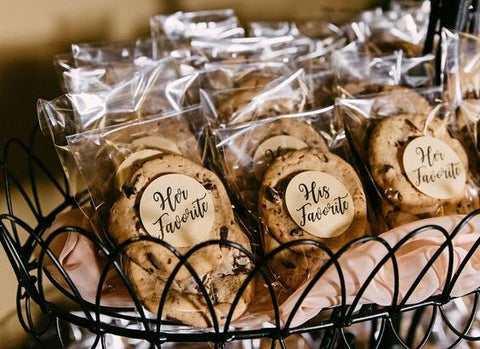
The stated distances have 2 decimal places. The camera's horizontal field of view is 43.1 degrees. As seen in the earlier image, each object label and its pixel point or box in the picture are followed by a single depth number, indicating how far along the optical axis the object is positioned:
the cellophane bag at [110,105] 0.66
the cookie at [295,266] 0.59
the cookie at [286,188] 0.60
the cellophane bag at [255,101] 0.74
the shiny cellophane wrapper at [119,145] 0.63
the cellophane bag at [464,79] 0.75
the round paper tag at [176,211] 0.57
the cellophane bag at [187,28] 0.85
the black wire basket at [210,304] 0.49
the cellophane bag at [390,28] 0.93
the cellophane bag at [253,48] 0.86
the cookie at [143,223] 0.55
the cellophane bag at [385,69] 0.82
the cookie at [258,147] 0.67
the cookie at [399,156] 0.65
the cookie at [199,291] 0.55
